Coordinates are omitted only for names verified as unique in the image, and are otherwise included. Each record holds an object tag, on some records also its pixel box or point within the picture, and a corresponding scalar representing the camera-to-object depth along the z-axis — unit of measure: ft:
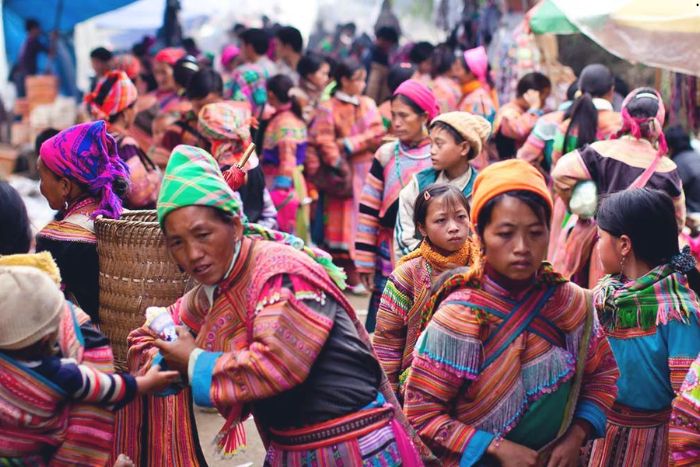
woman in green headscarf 8.52
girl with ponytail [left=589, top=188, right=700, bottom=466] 11.62
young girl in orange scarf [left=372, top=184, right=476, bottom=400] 14.02
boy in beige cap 17.61
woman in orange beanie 9.20
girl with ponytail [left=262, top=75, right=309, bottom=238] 28.66
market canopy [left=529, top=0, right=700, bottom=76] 19.89
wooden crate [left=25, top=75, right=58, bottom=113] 50.93
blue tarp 38.02
